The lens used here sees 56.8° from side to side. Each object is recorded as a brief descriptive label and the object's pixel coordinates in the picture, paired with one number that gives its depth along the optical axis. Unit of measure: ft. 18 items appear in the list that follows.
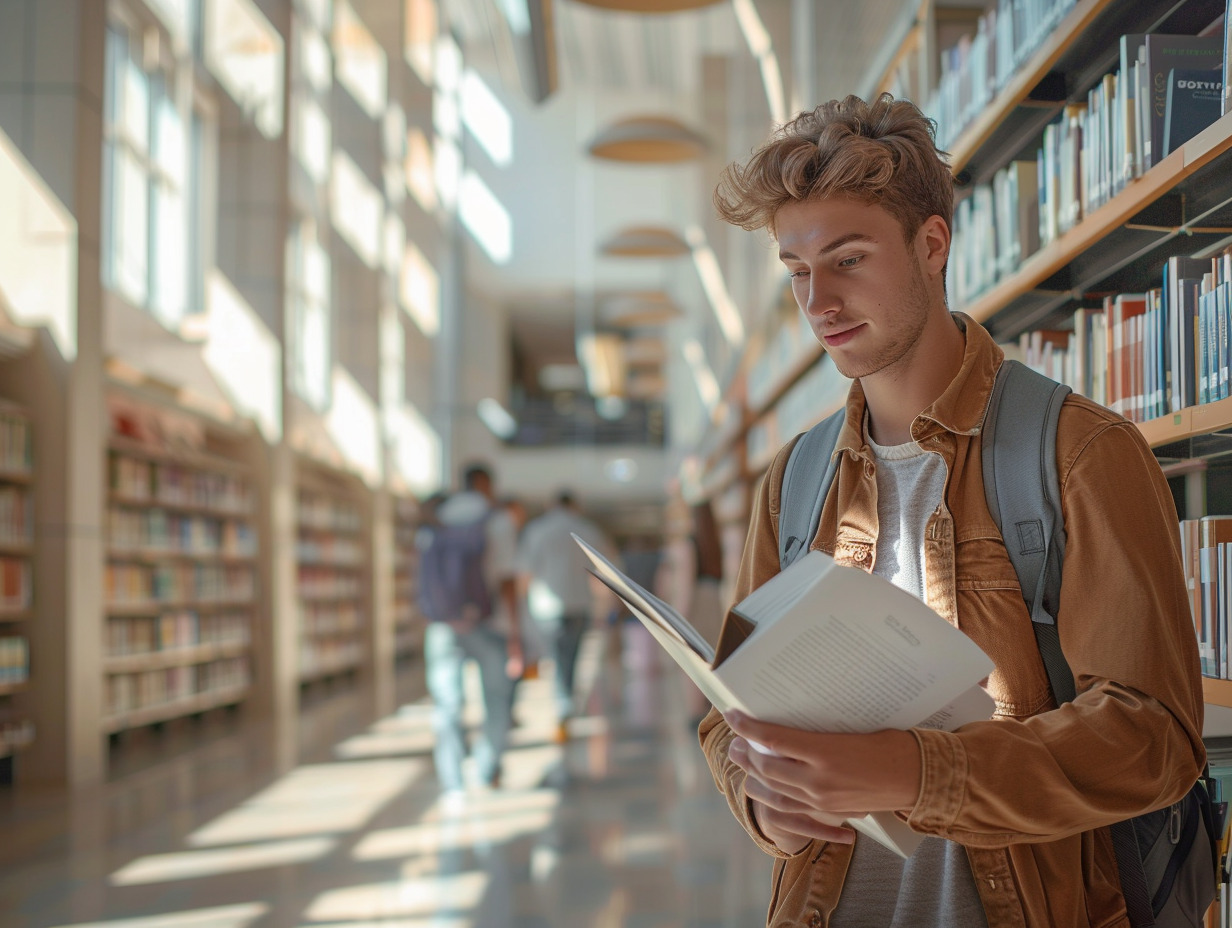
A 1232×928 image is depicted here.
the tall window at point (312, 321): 40.40
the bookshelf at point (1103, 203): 6.05
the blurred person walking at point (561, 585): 26.16
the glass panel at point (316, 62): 39.93
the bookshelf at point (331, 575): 39.52
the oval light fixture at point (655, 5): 26.25
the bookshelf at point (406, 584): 52.95
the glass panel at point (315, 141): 39.68
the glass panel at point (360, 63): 49.16
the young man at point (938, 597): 3.34
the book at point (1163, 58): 6.57
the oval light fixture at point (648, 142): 38.99
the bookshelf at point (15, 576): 19.30
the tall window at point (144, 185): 28.66
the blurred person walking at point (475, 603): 20.67
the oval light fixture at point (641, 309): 62.69
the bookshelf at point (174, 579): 24.93
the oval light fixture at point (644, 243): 54.65
